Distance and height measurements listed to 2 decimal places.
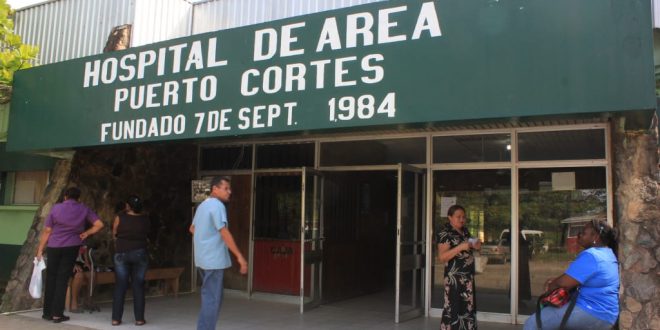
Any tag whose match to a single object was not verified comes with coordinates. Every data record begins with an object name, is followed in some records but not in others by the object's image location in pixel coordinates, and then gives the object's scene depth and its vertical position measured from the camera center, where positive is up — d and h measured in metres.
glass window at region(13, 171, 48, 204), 9.70 +0.49
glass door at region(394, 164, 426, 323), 7.30 -0.29
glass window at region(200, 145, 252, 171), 9.73 +1.07
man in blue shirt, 5.29 -0.32
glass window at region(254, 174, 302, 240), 9.15 +0.21
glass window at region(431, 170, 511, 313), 7.33 +0.01
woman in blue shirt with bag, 4.02 -0.45
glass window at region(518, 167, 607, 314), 6.84 +0.14
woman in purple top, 6.99 -0.43
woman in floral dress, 5.65 -0.55
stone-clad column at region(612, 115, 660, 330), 4.89 +0.01
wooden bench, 8.91 -0.96
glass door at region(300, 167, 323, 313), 8.07 -0.25
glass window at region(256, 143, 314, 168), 9.07 +1.07
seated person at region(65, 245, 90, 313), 7.57 -0.88
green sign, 4.57 +1.49
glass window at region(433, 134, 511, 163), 7.43 +1.03
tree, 9.05 +2.64
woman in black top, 6.86 -0.49
